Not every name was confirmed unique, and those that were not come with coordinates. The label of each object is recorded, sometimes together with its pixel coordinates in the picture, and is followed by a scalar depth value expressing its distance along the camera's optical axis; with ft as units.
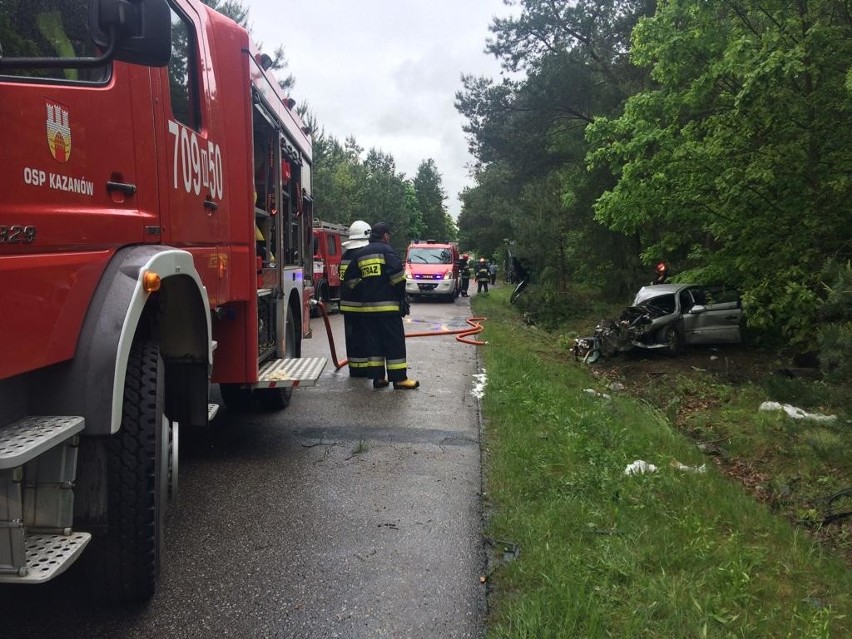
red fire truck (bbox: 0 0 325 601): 7.03
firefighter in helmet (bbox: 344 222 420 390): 23.49
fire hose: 29.10
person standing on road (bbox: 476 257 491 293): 98.32
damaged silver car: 40.86
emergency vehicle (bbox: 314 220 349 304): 55.83
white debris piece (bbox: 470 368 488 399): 25.46
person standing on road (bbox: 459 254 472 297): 86.20
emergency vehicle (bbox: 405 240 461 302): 75.36
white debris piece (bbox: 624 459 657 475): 15.57
